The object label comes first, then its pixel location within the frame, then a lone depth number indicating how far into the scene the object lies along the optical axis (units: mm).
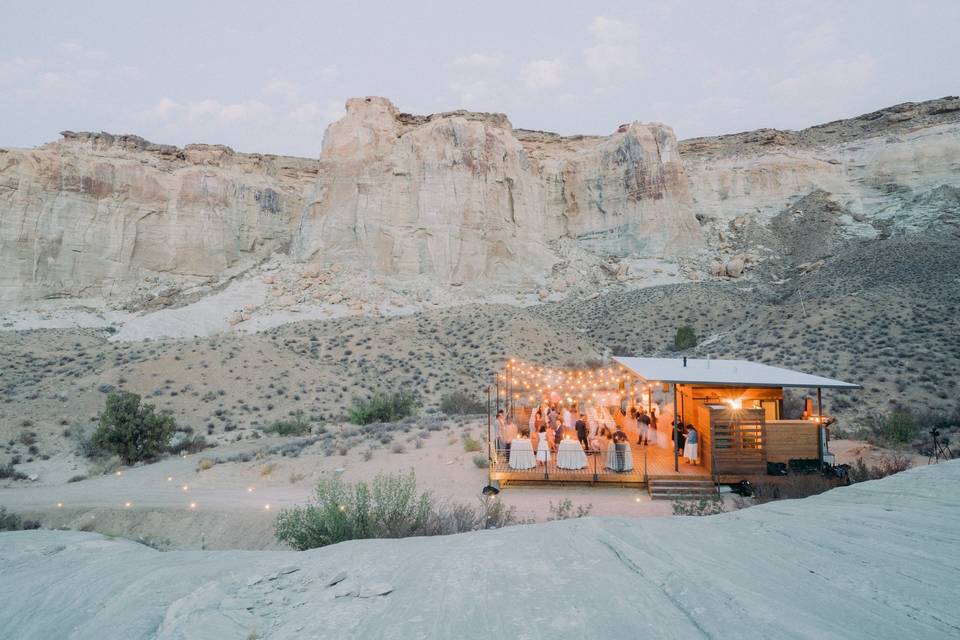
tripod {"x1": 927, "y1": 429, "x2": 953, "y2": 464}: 12328
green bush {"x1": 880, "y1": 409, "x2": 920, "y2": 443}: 14484
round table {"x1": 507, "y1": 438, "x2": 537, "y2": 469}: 12469
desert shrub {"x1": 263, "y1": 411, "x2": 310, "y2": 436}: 20438
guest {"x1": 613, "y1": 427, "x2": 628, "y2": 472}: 12391
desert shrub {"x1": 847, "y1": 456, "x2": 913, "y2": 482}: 10711
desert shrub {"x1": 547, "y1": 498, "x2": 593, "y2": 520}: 9749
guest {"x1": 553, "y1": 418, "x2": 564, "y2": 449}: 13820
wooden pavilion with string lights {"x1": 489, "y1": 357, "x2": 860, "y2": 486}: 11617
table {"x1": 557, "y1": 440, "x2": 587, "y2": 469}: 12633
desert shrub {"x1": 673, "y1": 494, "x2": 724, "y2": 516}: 9758
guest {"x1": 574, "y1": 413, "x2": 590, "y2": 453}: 13445
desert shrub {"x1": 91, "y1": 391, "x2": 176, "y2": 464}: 16797
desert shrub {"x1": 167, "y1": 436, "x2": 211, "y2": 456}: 17953
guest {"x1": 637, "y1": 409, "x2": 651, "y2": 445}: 15258
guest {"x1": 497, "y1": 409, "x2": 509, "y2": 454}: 13125
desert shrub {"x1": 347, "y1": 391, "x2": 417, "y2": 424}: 21188
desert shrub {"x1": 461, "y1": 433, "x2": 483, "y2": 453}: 15195
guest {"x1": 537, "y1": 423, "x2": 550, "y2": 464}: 12812
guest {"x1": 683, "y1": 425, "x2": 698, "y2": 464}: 12828
